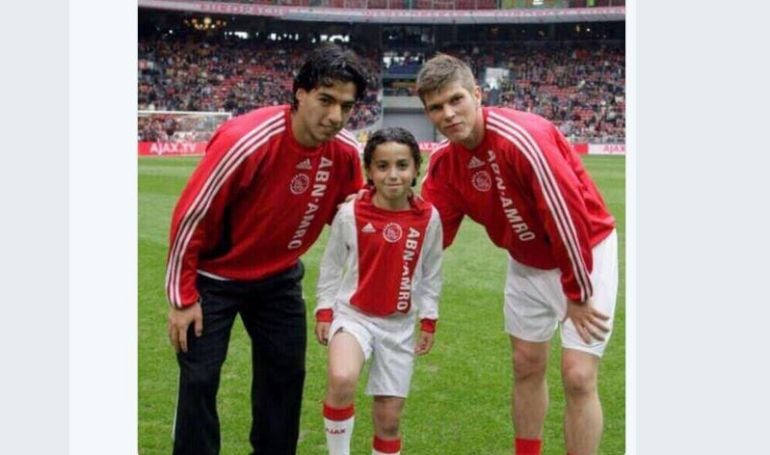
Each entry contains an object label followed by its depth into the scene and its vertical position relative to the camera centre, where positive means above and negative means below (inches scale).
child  154.5 -10.3
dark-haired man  141.4 -1.0
